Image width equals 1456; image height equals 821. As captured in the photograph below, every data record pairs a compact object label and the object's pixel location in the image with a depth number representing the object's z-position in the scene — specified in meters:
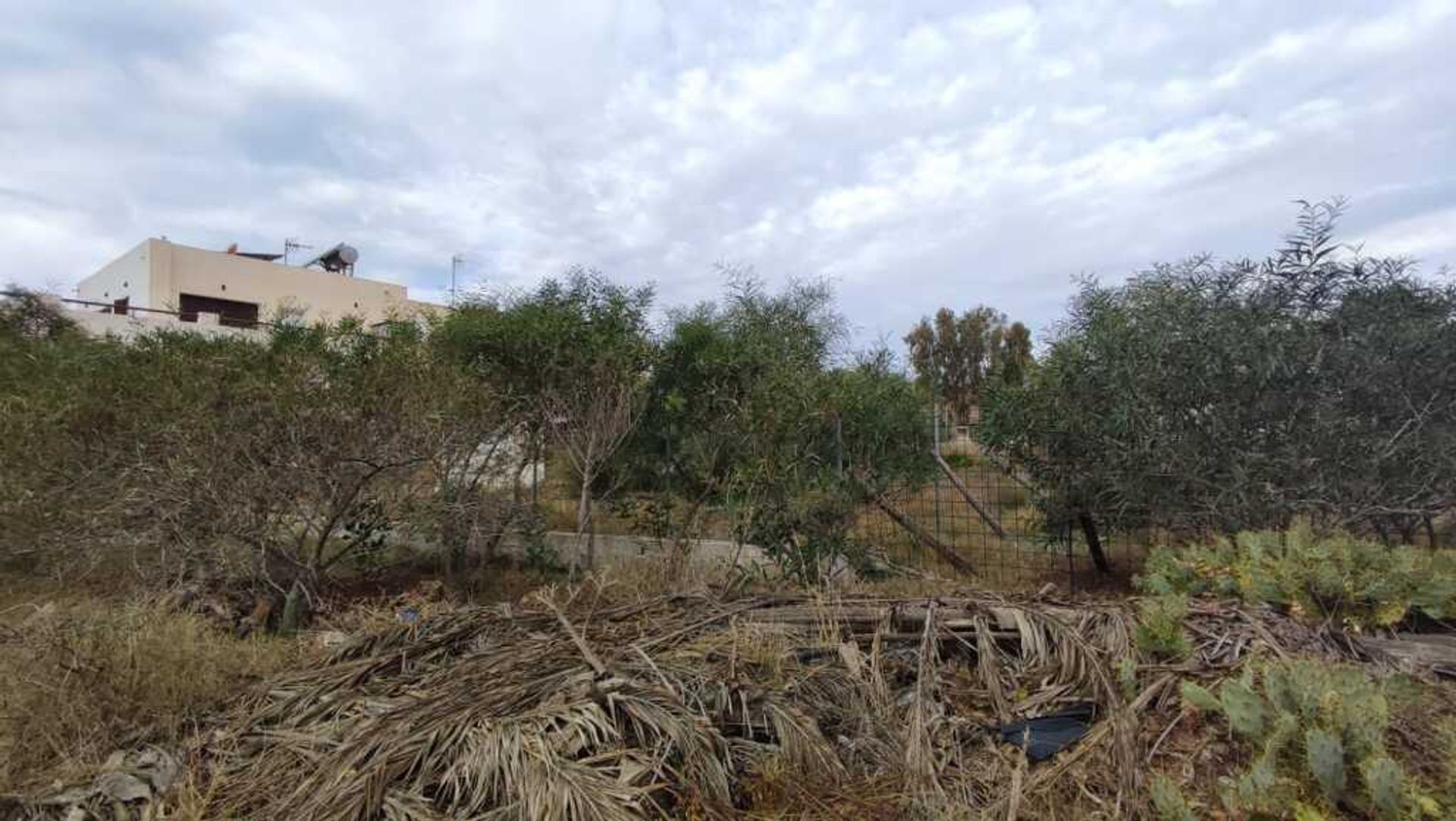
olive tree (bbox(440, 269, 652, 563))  6.98
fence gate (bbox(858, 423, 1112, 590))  7.20
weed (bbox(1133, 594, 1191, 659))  3.57
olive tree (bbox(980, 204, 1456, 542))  5.23
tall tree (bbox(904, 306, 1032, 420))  28.91
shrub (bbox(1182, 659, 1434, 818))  2.35
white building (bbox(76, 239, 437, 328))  27.34
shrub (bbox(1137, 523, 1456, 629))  4.02
